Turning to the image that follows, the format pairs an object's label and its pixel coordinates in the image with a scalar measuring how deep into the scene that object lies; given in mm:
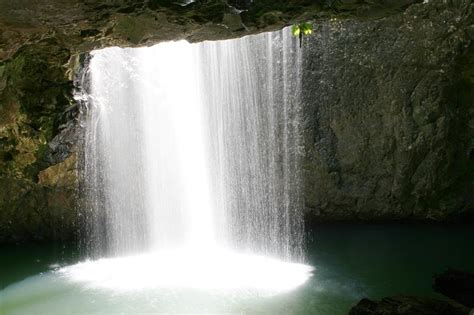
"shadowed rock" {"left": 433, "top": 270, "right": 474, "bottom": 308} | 6945
